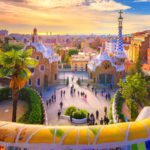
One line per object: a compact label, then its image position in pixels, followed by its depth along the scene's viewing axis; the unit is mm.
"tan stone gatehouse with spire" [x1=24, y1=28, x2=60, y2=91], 44188
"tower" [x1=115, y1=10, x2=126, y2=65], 48500
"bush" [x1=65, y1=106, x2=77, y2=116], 28784
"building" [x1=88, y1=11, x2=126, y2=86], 46562
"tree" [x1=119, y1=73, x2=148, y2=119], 27553
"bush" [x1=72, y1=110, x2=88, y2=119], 27047
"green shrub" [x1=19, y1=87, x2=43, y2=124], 23900
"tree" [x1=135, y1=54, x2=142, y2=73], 42700
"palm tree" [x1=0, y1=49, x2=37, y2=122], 22266
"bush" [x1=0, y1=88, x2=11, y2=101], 36625
